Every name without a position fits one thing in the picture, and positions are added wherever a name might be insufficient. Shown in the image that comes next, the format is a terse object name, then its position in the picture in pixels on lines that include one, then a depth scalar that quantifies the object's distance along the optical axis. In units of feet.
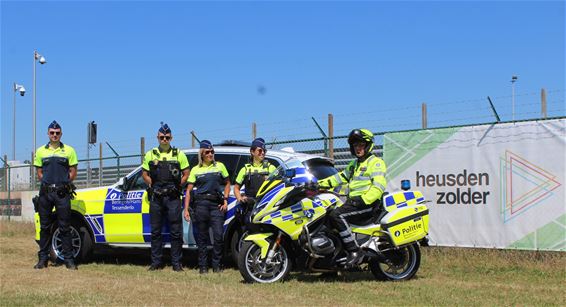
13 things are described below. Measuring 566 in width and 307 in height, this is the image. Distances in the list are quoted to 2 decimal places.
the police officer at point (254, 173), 27.53
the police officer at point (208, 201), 28.19
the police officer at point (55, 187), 30.30
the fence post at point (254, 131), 43.20
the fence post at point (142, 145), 52.16
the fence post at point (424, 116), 34.27
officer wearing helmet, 23.84
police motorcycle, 23.89
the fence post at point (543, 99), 30.89
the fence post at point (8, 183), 64.79
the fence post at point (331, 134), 38.63
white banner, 28.84
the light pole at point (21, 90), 93.56
